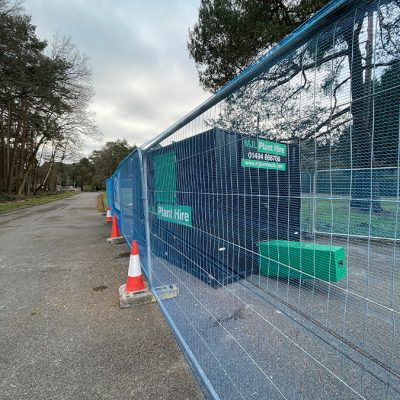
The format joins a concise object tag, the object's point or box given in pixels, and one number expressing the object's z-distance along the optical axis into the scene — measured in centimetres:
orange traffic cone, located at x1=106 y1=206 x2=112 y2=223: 1020
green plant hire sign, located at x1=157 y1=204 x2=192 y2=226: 236
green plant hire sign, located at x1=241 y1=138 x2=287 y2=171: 148
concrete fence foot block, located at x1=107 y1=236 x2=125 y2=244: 639
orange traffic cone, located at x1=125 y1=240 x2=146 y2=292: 320
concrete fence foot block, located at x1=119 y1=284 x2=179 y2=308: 304
